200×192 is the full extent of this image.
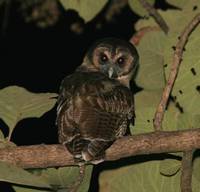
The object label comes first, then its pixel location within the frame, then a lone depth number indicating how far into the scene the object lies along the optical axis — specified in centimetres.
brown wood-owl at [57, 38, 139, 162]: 810
